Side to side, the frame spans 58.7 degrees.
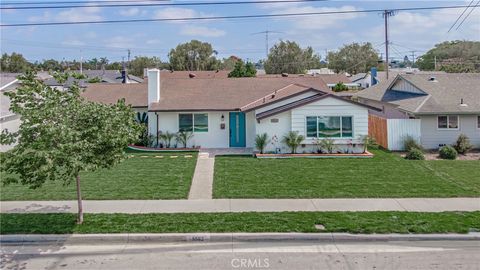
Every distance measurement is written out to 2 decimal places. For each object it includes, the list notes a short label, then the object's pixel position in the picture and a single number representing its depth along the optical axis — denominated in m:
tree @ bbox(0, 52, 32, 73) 102.44
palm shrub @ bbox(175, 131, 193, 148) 21.62
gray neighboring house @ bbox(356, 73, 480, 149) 21.12
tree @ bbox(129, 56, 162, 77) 100.31
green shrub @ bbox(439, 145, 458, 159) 18.75
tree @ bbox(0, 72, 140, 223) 8.70
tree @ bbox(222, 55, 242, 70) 96.86
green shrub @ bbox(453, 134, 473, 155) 20.19
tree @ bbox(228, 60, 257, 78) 54.25
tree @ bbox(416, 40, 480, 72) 81.46
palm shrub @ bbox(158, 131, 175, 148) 21.62
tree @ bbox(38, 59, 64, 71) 119.71
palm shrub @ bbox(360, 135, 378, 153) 19.30
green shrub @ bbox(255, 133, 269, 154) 19.50
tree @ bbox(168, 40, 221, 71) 83.81
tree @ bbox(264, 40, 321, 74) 93.38
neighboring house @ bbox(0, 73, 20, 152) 28.89
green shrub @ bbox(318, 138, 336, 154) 19.31
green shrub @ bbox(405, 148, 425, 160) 18.20
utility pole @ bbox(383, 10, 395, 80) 40.69
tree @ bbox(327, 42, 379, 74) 115.00
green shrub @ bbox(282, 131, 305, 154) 19.36
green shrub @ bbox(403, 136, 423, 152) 20.23
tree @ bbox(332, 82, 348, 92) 62.19
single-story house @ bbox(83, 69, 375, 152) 19.56
